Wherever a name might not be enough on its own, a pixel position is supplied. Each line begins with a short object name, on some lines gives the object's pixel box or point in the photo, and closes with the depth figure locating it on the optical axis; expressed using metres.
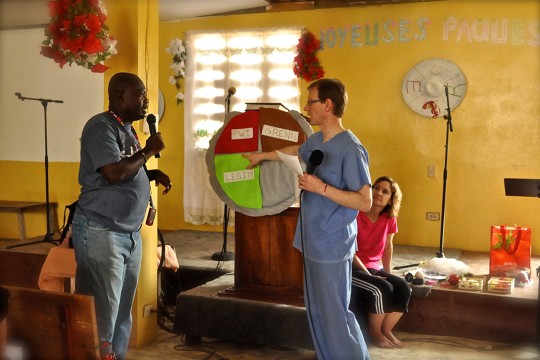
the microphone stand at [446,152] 5.28
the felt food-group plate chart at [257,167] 3.35
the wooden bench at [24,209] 5.90
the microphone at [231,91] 4.88
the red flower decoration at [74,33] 3.08
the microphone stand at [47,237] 5.00
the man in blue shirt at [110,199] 2.47
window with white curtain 6.43
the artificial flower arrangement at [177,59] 6.68
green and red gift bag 4.34
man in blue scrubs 2.54
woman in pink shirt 3.64
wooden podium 3.49
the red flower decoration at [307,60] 6.16
